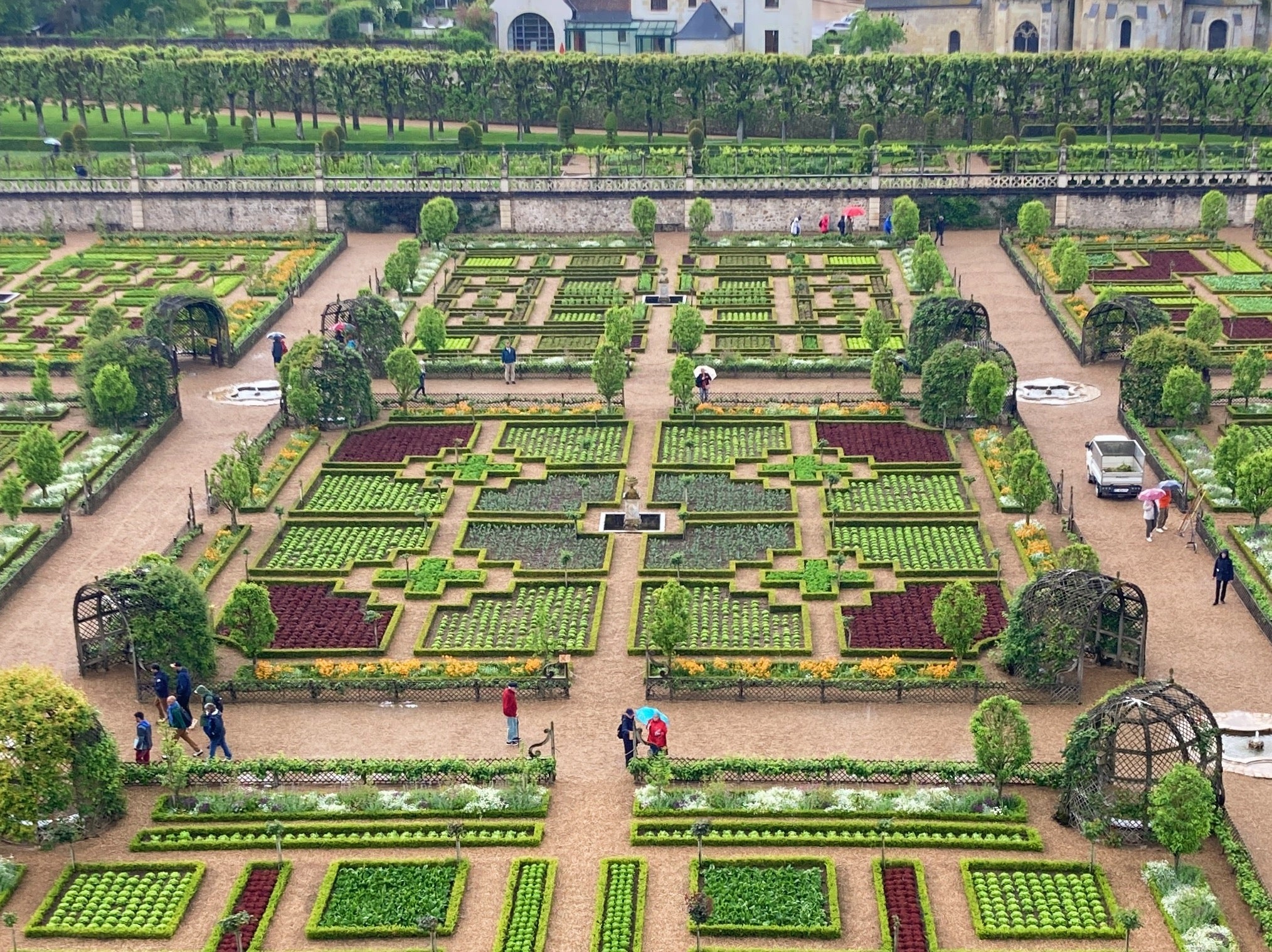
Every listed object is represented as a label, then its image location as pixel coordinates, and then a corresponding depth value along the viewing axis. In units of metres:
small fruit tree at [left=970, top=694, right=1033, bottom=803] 37.12
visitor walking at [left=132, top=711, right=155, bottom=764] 39.94
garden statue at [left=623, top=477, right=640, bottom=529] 53.44
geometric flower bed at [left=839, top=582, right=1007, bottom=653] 45.59
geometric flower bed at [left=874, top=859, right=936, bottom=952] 33.50
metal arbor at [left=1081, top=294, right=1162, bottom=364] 66.12
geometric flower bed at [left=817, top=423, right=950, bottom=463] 58.34
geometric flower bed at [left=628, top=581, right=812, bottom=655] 45.62
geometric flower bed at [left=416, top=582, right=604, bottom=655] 45.94
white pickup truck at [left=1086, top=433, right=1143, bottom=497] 54.31
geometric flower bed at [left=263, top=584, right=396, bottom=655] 46.22
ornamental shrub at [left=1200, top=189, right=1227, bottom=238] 84.75
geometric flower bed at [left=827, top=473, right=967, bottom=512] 54.31
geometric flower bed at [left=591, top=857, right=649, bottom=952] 33.59
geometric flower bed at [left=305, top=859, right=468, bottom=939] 34.25
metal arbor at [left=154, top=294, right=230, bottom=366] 69.75
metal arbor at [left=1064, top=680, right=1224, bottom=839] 36.44
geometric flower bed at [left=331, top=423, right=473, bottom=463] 59.19
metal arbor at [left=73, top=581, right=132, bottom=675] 44.47
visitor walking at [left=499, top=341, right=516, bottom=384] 67.62
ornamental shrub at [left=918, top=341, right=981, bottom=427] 60.06
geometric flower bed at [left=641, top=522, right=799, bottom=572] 51.06
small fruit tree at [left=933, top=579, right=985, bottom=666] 43.25
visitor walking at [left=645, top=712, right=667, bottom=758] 39.22
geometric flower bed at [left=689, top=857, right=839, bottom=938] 34.00
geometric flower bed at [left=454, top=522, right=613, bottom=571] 51.31
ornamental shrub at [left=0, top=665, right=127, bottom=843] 36.19
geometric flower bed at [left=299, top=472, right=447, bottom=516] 54.97
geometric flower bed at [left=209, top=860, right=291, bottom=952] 33.97
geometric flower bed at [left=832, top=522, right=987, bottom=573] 50.31
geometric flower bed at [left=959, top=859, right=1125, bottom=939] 33.69
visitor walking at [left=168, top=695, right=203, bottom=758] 40.50
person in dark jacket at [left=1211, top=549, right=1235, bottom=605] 47.00
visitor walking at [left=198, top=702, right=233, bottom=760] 39.59
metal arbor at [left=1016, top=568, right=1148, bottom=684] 43.06
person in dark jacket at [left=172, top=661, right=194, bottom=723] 41.88
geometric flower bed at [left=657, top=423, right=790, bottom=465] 58.91
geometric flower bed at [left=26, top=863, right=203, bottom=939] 34.41
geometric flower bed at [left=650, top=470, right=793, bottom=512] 54.78
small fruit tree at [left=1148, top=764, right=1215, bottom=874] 34.16
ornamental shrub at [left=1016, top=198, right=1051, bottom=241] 84.94
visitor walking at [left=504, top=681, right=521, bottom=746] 40.34
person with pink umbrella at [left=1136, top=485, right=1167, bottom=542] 51.28
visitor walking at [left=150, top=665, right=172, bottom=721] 41.94
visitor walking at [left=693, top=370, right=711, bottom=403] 63.44
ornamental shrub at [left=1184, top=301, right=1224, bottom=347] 66.81
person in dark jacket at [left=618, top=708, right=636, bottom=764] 39.47
